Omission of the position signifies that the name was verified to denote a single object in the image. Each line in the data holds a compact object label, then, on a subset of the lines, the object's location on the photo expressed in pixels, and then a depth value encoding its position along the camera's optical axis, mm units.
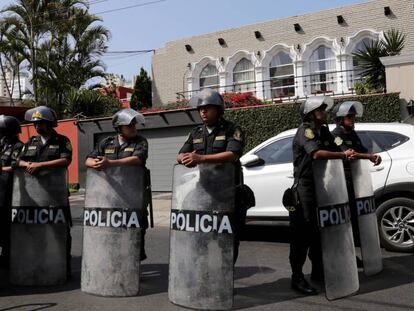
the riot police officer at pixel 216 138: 4152
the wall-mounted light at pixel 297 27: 19531
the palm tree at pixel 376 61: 13766
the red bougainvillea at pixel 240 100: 15609
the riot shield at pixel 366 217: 5020
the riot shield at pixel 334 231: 4211
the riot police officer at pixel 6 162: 5422
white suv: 6039
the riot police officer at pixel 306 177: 4434
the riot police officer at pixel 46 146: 5109
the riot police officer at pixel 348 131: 5164
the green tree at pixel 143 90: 25188
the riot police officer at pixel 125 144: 4715
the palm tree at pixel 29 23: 23672
